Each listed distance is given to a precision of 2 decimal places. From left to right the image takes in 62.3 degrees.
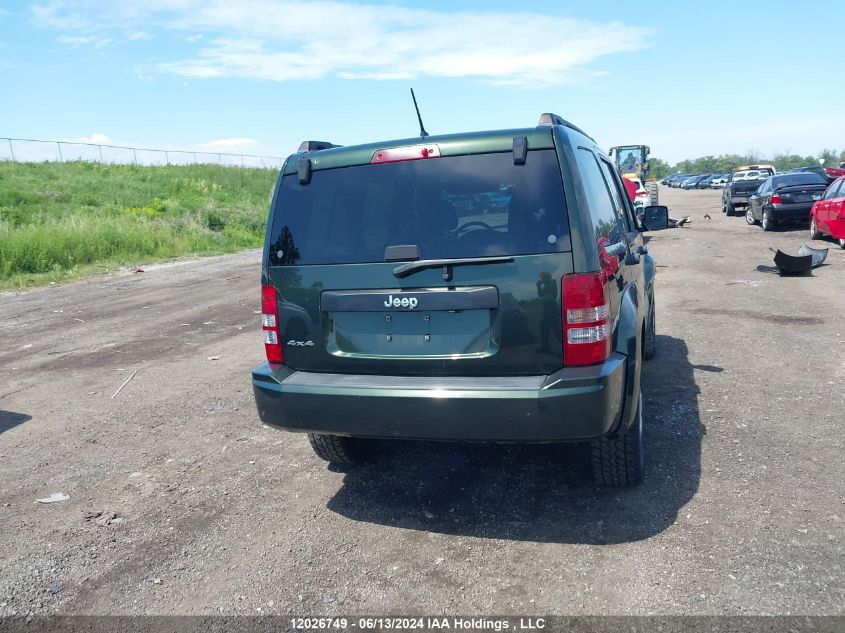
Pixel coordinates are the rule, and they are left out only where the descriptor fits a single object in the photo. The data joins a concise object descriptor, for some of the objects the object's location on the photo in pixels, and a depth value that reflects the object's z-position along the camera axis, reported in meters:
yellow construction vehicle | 34.29
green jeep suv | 3.35
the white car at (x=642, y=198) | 20.06
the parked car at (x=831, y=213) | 14.89
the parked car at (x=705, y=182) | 65.94
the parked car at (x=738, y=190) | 26.77
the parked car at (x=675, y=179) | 77.62
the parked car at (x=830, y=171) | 33.80
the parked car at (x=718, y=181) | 62.61
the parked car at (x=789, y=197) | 19.25
